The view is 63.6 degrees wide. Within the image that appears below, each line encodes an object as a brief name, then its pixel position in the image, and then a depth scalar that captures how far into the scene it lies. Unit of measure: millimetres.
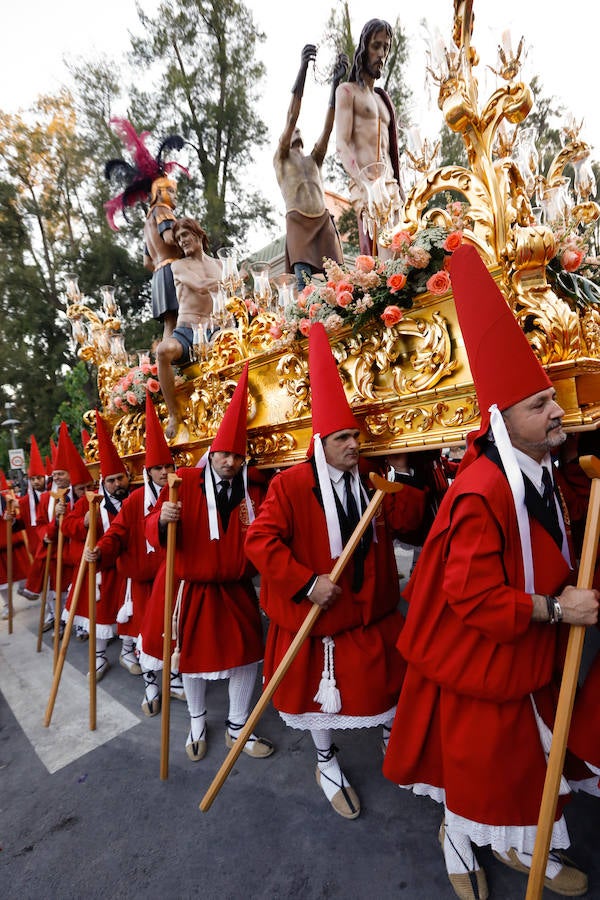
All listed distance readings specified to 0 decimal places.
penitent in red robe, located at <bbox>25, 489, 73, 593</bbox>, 6242
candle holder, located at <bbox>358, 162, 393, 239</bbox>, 2660
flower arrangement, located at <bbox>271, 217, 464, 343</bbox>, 2242
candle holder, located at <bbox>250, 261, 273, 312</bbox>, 3740
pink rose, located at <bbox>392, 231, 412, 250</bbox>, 2328
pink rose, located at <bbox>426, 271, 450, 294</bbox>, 2178
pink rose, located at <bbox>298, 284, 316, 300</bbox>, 2865
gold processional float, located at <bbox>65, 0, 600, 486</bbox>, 1946
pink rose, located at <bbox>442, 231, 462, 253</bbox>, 2100
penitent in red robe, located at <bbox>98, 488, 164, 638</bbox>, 4129
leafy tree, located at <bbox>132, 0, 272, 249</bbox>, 12797
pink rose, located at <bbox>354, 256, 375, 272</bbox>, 2484
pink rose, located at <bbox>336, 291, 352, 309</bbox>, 2496
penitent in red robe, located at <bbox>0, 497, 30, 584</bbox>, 7293
